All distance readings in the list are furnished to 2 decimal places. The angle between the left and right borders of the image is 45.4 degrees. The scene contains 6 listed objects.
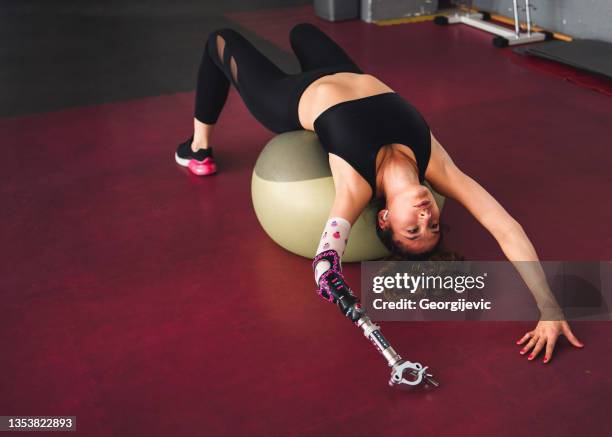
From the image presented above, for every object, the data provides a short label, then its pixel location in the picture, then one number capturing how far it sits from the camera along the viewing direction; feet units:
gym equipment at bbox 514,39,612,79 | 12.43
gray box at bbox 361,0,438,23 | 16.43
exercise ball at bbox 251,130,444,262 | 7.17
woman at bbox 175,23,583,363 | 6.22
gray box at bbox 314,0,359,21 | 16.46
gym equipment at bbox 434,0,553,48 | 14.47
